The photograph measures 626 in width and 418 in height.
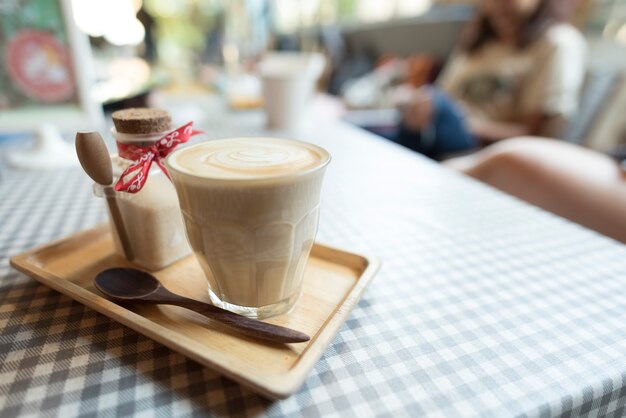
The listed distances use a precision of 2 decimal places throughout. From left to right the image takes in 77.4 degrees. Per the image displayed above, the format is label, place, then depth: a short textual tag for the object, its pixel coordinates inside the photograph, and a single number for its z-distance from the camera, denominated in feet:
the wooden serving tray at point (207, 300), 1.06
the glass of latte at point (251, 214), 1.06
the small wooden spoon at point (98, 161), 1.32
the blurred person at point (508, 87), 5.07
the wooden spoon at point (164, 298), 1.16
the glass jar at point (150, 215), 1.47
